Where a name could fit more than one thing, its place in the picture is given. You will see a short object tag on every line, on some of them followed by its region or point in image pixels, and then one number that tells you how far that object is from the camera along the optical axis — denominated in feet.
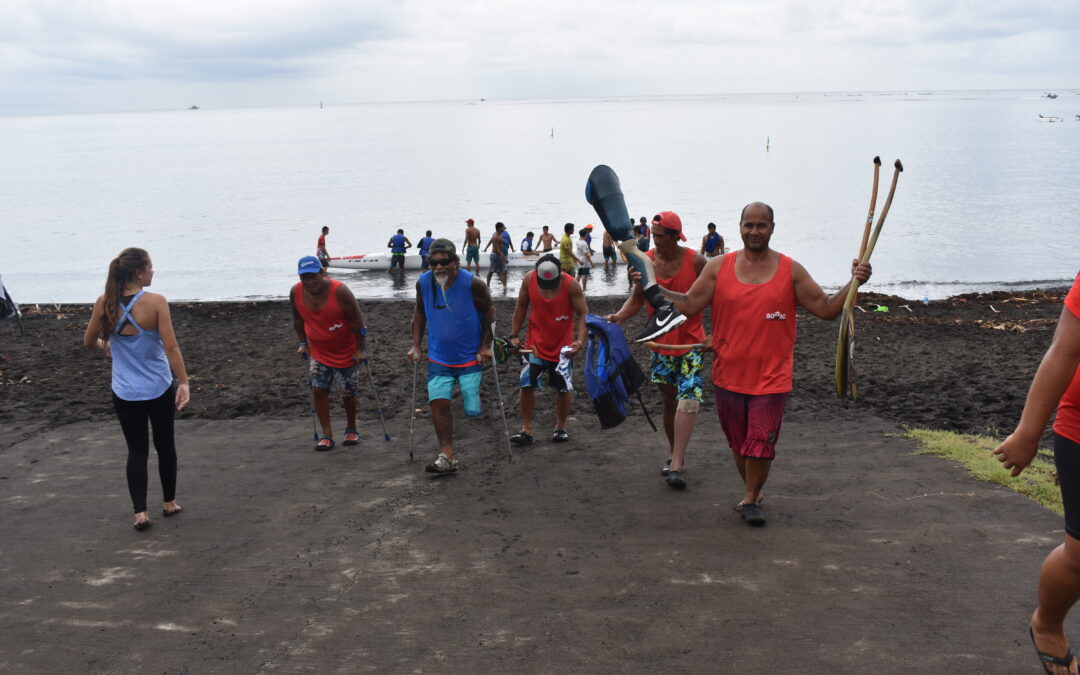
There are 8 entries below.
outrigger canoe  93.91
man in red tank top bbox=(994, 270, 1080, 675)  10.47
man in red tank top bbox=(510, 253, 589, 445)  24.85
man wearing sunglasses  22.62
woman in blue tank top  18.21
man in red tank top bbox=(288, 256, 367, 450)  24.59
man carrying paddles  17.21
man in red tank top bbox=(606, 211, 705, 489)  20.70
